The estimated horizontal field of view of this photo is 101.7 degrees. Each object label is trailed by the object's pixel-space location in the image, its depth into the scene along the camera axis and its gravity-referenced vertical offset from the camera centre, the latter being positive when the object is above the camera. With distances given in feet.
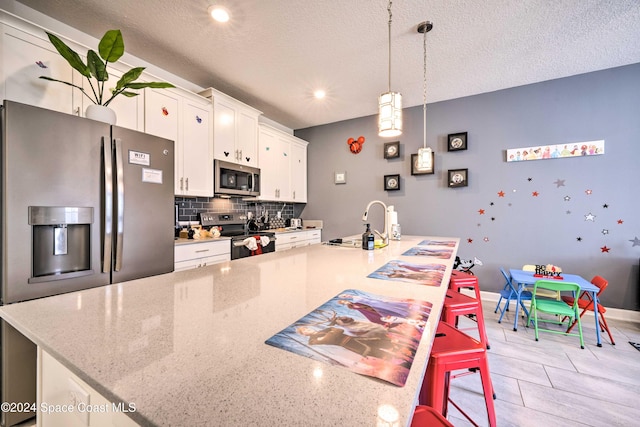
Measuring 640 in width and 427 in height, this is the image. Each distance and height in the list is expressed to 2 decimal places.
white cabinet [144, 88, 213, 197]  8.21 +2.83
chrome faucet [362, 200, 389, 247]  7.38 -0.63
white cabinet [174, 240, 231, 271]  8.04 -1.33
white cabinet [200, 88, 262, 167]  10.06 +3.51
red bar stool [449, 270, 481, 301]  6.73 -1.76
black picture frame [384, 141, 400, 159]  13.01 +3.24
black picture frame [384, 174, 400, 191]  13.03 +1.60
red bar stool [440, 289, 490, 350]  4.98 -1.78
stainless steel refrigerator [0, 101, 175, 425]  4.56 +0.16
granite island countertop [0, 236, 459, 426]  1.32 -0.98
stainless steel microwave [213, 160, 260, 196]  10.09 +1.46
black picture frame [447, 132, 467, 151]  11.58 +3.27
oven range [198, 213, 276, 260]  9.95 -0.79
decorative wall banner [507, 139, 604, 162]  9.64 +2.47
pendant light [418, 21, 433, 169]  7.16 +2.06
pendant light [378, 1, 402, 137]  5.57 +2.17
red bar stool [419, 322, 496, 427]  3.18 -1.87
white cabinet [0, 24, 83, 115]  5.43 +3.14
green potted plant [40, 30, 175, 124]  5.43 +3.28
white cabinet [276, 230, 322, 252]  12.42 -1.26
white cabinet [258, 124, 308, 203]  12.70 +2.58
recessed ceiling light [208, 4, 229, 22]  6.51 +5.14
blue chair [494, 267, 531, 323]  9.15 -2.90
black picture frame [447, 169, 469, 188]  11.57 +1.64
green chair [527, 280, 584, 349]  7.47 -2.76
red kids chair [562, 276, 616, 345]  7.85 -2.84
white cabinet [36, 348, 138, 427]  1.91 -1.55
